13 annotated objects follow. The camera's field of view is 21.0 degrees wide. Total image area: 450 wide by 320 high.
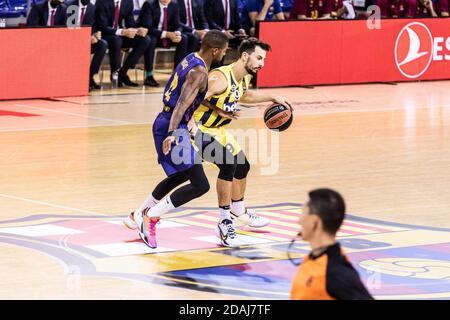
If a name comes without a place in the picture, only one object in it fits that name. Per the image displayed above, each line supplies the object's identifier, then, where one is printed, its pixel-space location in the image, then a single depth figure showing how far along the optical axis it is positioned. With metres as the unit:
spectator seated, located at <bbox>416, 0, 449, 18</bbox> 26.81
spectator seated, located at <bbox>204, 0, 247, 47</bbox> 24.20
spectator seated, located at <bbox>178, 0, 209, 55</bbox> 23.58
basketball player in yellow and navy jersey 11.30
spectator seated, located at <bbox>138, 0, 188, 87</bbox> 23.08
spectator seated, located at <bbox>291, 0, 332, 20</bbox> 25.52
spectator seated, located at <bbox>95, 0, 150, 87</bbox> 22.41
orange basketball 12.34
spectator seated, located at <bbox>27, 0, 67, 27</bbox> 21.48
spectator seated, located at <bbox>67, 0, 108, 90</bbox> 21.86
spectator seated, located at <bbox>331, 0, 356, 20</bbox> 25.81
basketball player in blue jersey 10.76
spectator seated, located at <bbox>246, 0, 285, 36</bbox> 24.64
